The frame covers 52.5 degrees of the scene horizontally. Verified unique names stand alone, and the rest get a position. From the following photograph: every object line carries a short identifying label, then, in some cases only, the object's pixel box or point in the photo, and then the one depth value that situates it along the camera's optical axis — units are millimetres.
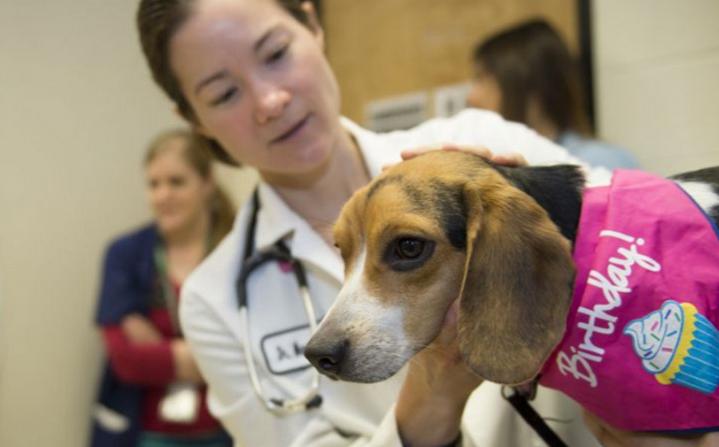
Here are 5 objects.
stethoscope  1554
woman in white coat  1607
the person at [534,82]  2439
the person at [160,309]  3033
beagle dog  1123
